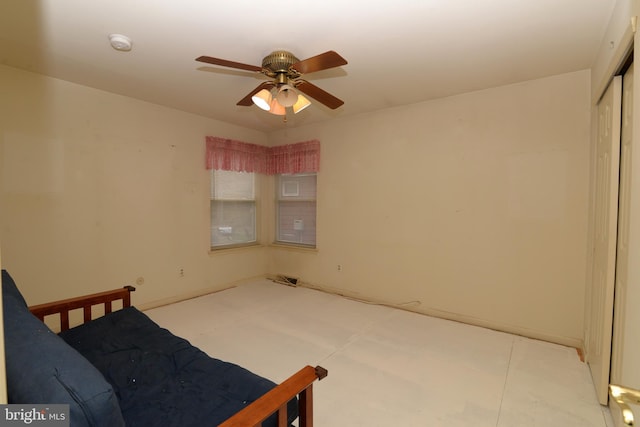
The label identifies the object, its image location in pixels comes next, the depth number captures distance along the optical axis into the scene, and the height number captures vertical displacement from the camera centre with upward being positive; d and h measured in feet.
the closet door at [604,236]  6.17 -0.53
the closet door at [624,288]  4.26 -1.19
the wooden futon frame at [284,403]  3.67 -2.52
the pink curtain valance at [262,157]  13.93 +2.37
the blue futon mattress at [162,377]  4.44 -2.90
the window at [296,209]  15.25 -0.13
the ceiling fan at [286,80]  6.37 +2.95
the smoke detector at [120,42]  7.16 +3.83
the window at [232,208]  14.46 -0.14
